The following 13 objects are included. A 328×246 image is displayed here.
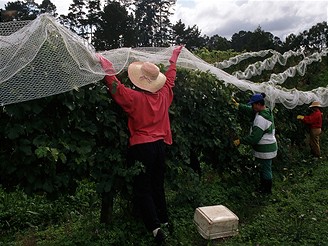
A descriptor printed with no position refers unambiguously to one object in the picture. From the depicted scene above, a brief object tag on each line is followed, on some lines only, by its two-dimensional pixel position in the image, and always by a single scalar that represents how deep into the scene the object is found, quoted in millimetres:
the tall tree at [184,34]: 64750
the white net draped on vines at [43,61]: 3070
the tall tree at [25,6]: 48731
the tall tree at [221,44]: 51125
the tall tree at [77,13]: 49938
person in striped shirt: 5516
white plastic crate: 4012
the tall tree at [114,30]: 43719
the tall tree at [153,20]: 64500
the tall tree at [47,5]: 55531
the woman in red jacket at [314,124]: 8055
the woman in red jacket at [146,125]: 3785
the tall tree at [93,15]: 47750
